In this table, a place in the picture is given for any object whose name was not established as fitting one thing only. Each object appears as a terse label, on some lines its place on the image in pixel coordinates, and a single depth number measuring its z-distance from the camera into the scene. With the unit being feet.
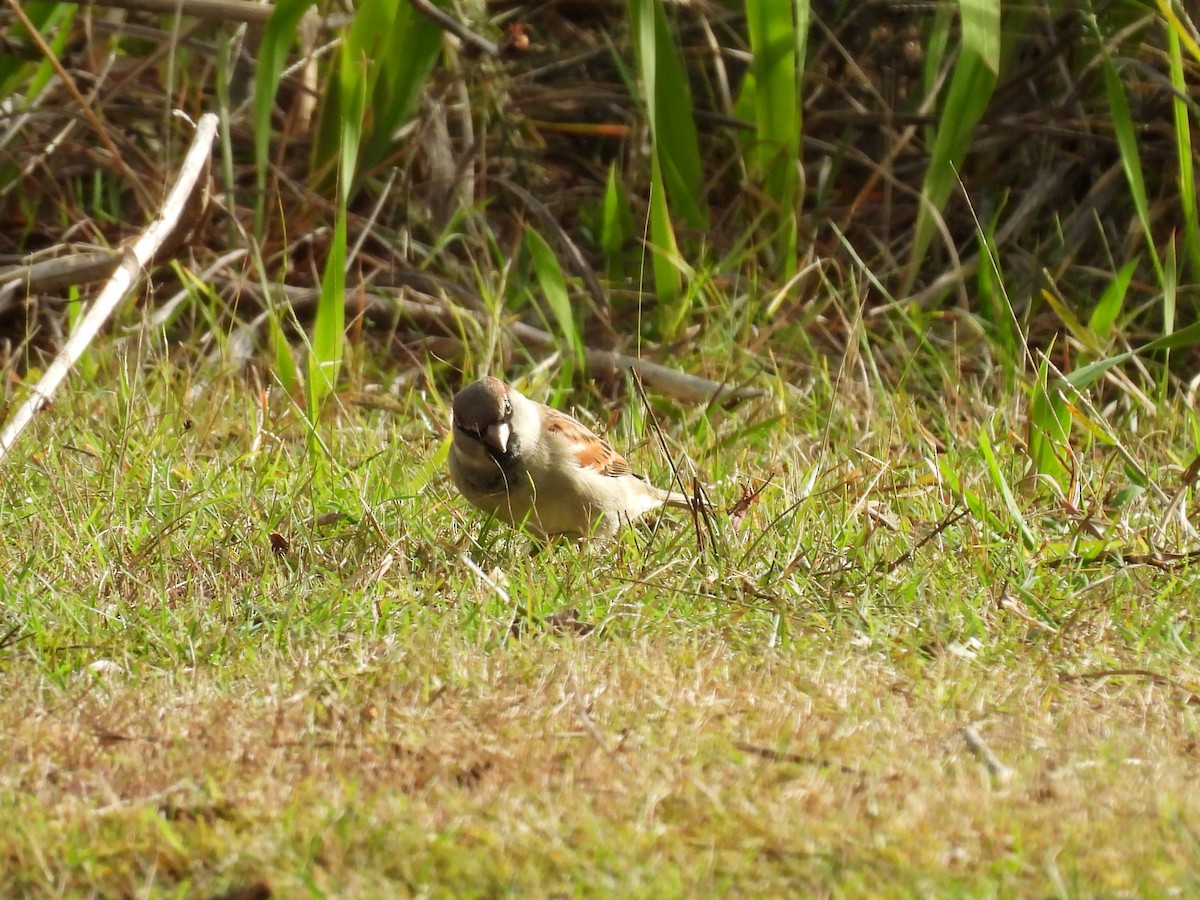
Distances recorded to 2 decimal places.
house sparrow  26.14
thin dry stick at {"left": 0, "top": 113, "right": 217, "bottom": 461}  26.55
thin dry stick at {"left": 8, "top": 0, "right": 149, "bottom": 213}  33.32
